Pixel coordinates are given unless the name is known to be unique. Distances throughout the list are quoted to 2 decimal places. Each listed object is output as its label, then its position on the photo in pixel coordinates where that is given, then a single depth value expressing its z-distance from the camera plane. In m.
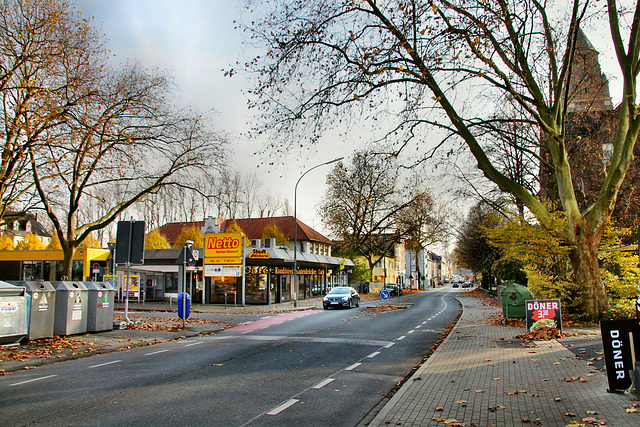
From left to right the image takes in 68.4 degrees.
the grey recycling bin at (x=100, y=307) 14.56
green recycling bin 16.47
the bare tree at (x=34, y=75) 15.24
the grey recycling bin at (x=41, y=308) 12.25
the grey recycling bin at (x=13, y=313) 11.09
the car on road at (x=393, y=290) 53.41
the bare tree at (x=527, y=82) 12.60
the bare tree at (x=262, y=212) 71.83
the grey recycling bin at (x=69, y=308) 13.35
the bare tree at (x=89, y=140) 16.50
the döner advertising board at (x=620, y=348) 6.13
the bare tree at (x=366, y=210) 49.47
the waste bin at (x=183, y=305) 17.20
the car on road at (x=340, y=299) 29.44
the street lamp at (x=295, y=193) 31.04
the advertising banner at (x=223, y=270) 30.88
